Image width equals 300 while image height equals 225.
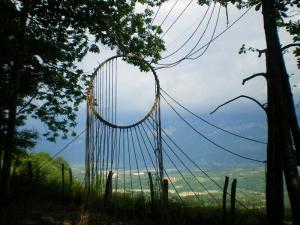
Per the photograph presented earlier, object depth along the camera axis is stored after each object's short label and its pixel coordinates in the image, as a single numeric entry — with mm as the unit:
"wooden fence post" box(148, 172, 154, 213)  13792
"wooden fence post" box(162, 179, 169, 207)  10445
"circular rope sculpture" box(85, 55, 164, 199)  10602
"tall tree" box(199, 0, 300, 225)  8516
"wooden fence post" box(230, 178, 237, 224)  12641
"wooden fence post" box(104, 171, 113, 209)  14133
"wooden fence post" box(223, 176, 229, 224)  12797
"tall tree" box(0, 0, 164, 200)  13102
